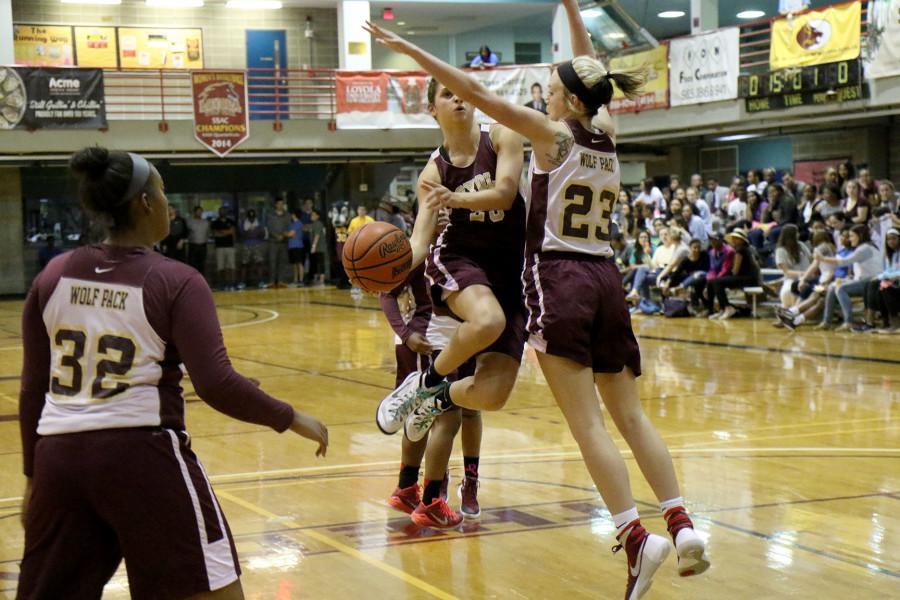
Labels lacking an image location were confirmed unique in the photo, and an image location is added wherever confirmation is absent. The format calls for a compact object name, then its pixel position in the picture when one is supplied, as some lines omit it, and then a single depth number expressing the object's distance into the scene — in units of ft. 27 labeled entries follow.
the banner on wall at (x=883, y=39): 55.26
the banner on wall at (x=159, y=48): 88.07
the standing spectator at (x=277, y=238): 83.61
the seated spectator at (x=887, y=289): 44.60
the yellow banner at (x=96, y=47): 87.10
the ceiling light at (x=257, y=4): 89.25
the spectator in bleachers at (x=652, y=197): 68.23
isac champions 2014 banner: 73.41
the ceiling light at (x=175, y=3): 88.53
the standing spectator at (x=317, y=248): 84.84
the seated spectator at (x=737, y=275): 52.03
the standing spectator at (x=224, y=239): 82.48
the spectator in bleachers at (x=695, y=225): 58.80
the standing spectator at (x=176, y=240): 78.48
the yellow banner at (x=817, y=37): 58.29
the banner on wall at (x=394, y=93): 77.05
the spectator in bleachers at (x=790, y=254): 50.03
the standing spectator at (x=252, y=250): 85.25
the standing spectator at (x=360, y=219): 67.44
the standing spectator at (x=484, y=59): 81.30
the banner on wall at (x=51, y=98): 69.15
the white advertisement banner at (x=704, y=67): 66.13
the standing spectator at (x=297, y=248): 83.76
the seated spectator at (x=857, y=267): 45.93
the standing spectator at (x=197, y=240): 80.64
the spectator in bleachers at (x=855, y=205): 51.42
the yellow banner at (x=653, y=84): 70.74
